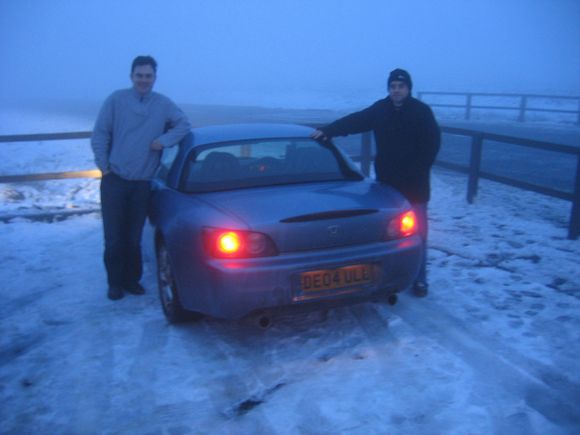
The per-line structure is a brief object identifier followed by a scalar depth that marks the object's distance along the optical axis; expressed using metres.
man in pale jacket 4.71
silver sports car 3.57
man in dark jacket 4.65
